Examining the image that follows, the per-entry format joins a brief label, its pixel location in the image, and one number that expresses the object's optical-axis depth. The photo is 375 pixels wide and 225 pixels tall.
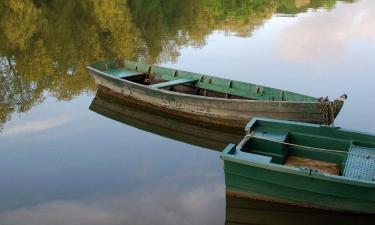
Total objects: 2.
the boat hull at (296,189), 9.88
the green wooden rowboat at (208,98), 14.31
